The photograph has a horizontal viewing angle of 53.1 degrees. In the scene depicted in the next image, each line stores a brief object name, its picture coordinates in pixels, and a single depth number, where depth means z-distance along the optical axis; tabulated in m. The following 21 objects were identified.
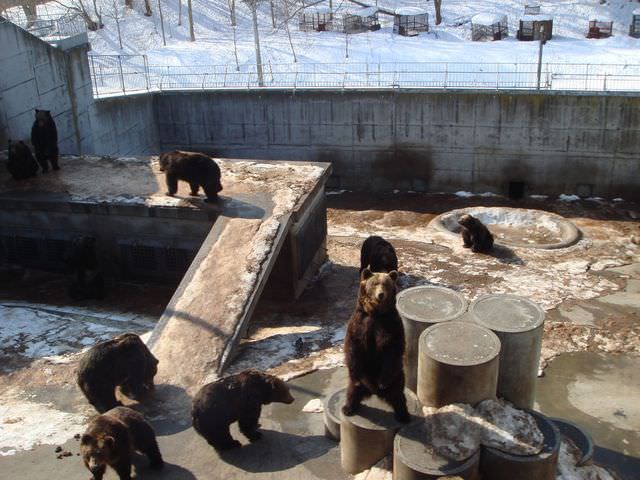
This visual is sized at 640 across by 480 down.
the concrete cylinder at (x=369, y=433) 6.60
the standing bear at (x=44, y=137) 14.62
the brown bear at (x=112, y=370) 8.16
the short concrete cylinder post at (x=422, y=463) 5.94
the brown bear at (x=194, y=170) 12.53
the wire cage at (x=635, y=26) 33.72
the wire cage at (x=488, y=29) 35.81
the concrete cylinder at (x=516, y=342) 6.99
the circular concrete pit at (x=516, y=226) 16.98
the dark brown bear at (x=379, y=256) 13.05
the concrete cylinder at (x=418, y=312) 7.27
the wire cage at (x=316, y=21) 39.19
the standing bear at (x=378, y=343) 6.31
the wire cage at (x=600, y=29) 35.19
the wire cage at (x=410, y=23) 37.78
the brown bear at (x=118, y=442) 6.42
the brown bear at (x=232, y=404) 7.32
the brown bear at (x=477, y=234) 15.38
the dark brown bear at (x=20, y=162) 14.13
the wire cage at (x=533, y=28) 34.12
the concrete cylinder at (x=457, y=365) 6.41
